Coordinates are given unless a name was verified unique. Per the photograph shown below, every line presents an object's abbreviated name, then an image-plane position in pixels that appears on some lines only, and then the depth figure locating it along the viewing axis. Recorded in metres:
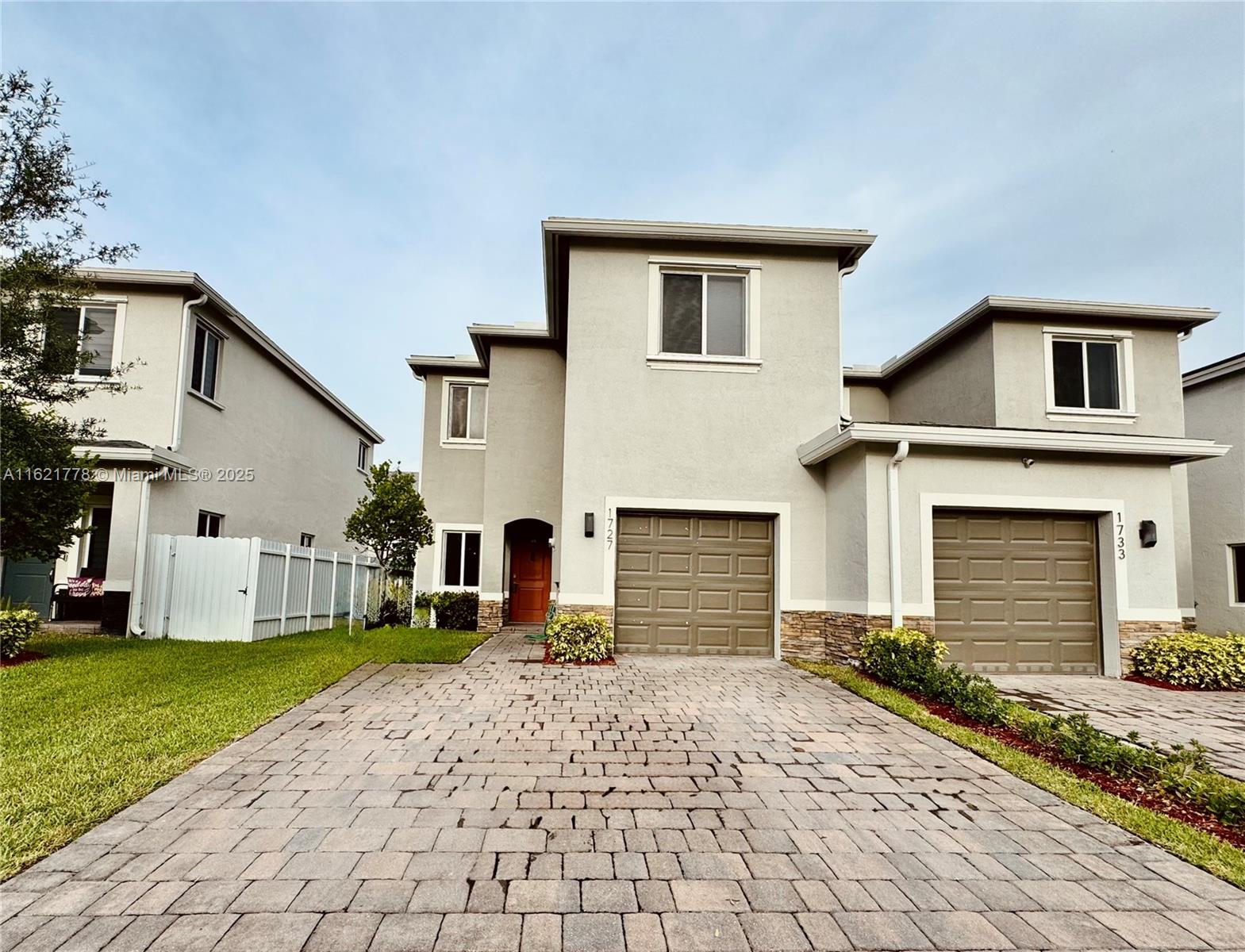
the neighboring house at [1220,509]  13.19
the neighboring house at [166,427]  11.71
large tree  7.96
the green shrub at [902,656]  7.62
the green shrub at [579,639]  9.49
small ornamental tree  13.44
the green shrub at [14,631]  8.74
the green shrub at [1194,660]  8.66
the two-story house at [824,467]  9.37
